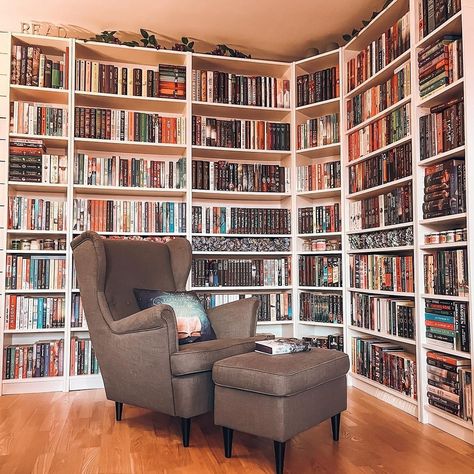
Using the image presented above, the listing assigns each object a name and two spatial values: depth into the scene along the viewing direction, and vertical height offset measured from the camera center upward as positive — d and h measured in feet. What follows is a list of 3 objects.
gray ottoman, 6.38 -1.94
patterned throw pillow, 8.71 -1.01
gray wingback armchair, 7.49 -1.27
